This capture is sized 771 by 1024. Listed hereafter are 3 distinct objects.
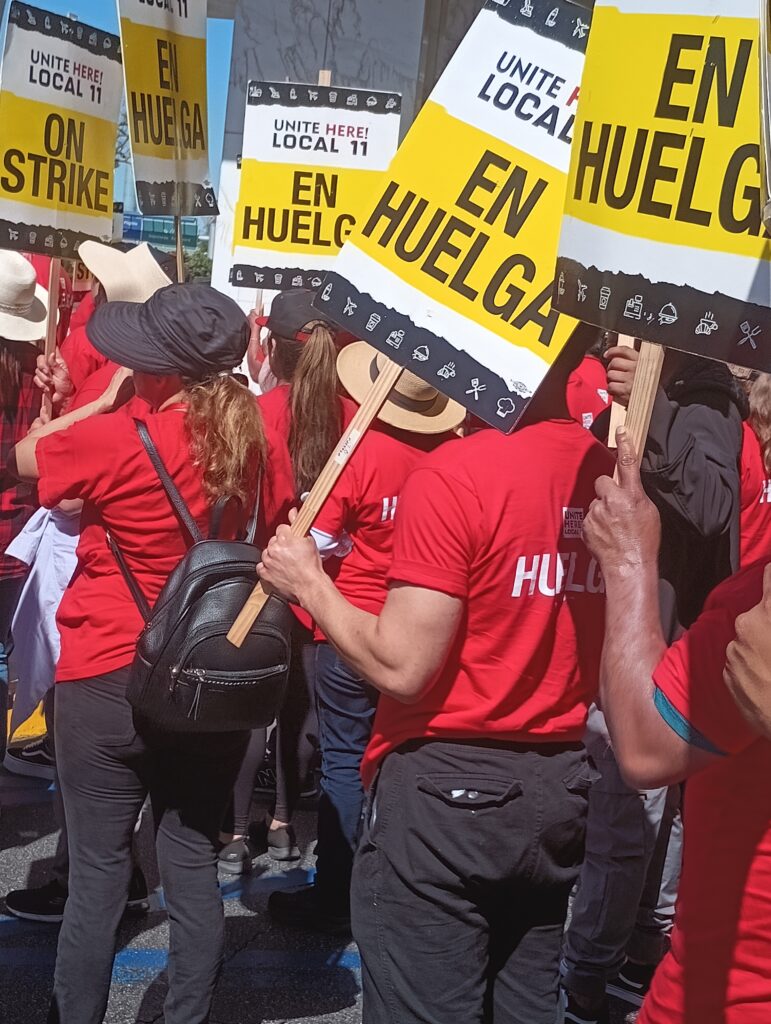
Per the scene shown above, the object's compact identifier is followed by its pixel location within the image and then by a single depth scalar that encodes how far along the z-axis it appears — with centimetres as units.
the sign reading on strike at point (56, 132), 456
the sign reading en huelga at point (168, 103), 475
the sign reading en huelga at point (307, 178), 553
